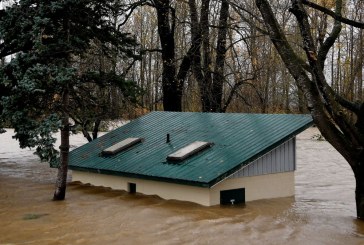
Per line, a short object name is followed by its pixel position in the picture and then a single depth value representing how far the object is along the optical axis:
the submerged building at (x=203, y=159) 13.80
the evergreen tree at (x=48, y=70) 13.66
